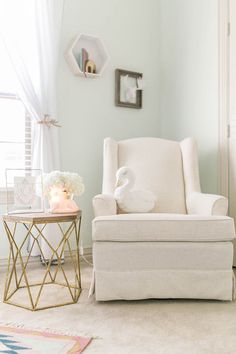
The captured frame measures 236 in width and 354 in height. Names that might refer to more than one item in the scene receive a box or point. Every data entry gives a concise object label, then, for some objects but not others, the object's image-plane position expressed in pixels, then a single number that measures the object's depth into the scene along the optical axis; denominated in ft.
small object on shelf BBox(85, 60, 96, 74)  10.39
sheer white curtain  9.25
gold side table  6.57
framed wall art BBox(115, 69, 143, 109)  11.05
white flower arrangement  7.19
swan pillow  8.13
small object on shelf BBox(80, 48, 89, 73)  10.32
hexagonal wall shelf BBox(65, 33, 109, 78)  10.14
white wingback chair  6.65
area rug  4.84
